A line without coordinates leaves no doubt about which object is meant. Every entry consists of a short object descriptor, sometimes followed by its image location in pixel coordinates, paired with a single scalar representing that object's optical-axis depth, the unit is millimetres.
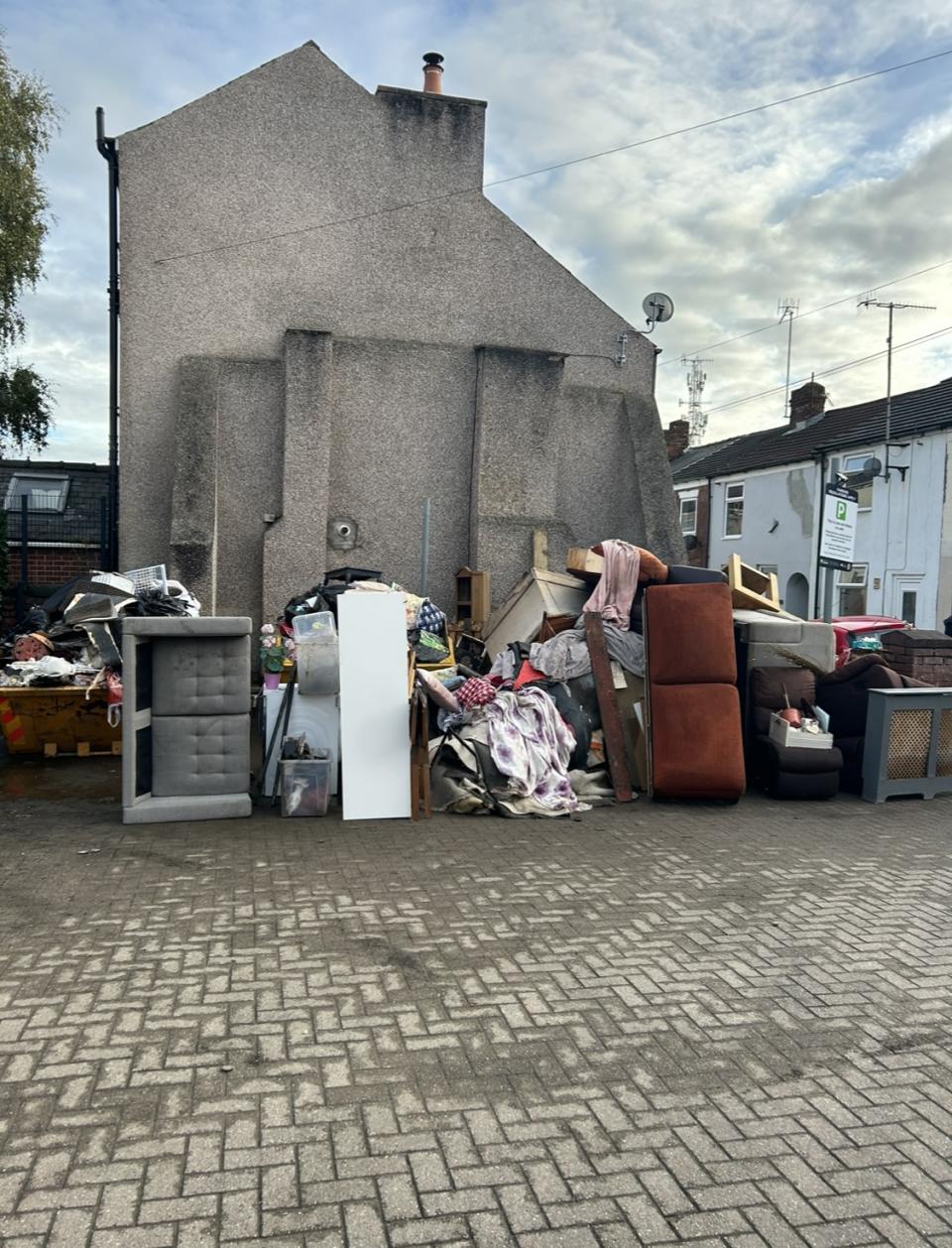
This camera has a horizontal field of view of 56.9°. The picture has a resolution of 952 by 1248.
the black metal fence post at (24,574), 12219
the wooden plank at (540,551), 11500
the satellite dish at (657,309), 12766
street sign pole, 10258
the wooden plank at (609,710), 7139
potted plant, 9075
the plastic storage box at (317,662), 6789
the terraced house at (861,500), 21125
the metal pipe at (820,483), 10281
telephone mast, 37500
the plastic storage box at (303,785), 6320
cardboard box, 7258
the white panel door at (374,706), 6391
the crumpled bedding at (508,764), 6609
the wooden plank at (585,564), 8531
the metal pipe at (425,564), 11672
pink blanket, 8078
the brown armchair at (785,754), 7203
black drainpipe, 10953
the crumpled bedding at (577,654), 7559
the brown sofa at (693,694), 6898
